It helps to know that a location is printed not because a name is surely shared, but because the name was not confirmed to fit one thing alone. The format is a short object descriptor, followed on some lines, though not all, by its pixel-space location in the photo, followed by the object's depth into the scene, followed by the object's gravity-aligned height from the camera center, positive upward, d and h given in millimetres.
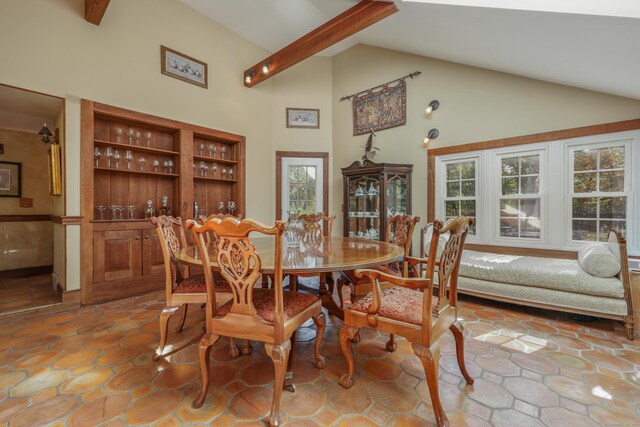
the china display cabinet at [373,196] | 4055 +224
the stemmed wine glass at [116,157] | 3398 +660
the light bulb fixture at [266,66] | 4105 +2166
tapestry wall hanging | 4332 +1695
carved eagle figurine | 4541 +1050
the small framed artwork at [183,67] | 3613 +1987
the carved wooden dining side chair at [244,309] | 1278 -521
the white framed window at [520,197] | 3354 +167
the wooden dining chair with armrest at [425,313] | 1312 -554
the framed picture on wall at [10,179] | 4090 +476
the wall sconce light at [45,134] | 3227 +915
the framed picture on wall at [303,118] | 5093 +1734
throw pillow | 2352 -455
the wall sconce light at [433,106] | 3947 +1507
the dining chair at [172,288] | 1875 -562
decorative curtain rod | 4148 +2064
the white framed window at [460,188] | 3783 +309
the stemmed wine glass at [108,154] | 3303 +683
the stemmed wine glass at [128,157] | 3465 +679
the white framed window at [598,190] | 2881 +219
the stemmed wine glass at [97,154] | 3197 +665
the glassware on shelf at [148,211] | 3616 -8
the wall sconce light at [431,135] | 3980 +1094
